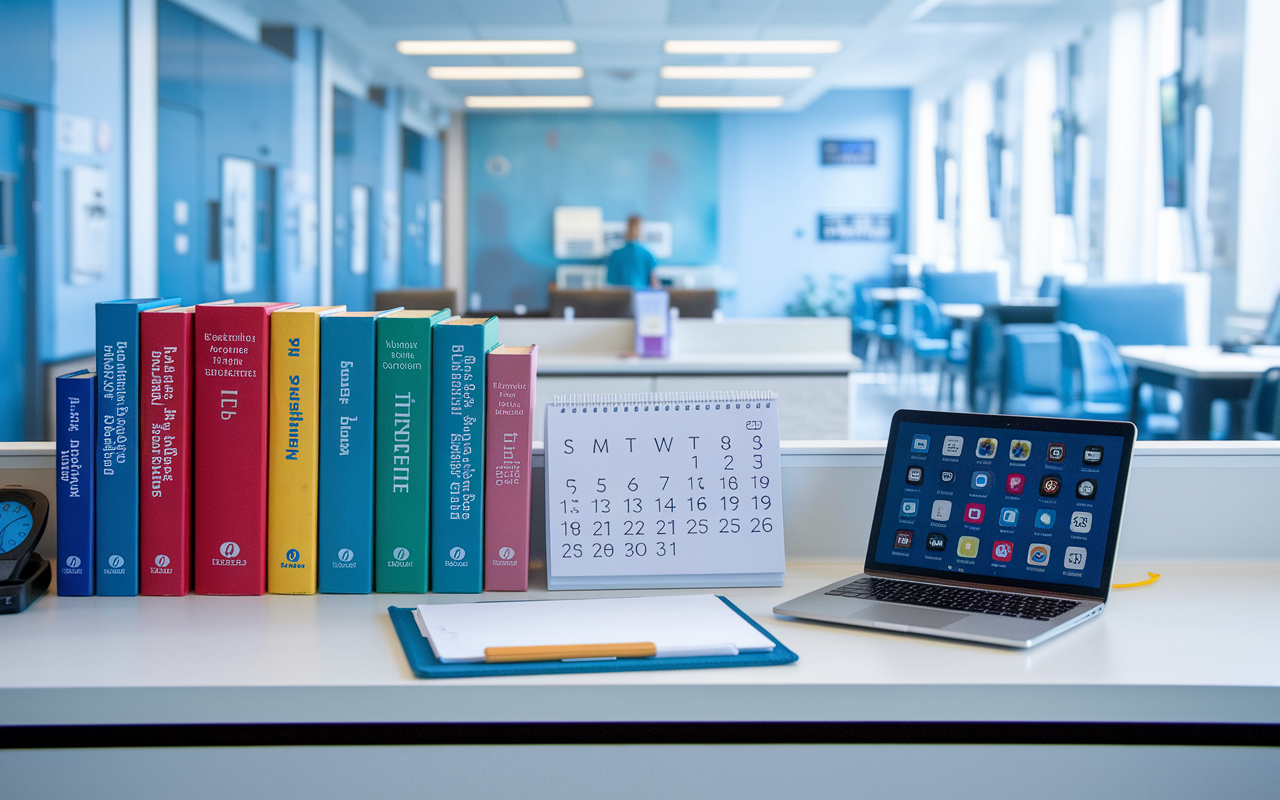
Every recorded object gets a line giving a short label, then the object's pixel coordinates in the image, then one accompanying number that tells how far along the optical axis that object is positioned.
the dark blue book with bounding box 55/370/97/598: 1.21
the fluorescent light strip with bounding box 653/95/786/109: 12.08
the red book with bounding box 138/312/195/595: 1.21
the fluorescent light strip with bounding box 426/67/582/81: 9.97
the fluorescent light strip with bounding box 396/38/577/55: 8.57
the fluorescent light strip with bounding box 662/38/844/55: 8.68
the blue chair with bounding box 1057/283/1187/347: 5.21
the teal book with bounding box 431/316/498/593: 1.23
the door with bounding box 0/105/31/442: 4.76
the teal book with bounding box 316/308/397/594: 1.22
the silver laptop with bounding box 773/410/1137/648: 1.15
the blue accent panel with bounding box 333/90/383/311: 9.55
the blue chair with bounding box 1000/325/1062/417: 5.19
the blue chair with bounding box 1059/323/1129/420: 4.54
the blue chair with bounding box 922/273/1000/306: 9.20
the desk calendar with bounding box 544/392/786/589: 1.27
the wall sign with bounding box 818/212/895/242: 14.12
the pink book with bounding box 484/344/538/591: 1.23
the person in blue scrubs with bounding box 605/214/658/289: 9.14
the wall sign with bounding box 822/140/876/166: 13.94
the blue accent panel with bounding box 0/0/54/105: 4.60
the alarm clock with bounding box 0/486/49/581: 1.16
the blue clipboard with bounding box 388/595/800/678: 0.95
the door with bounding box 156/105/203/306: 6.19
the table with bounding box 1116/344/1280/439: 3.77
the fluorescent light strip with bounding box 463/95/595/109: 11.95
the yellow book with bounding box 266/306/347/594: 1.22
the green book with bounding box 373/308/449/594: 1.23
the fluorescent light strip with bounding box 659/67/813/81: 10.05
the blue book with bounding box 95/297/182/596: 1.21
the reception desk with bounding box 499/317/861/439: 4.28
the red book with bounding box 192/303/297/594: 1.21
